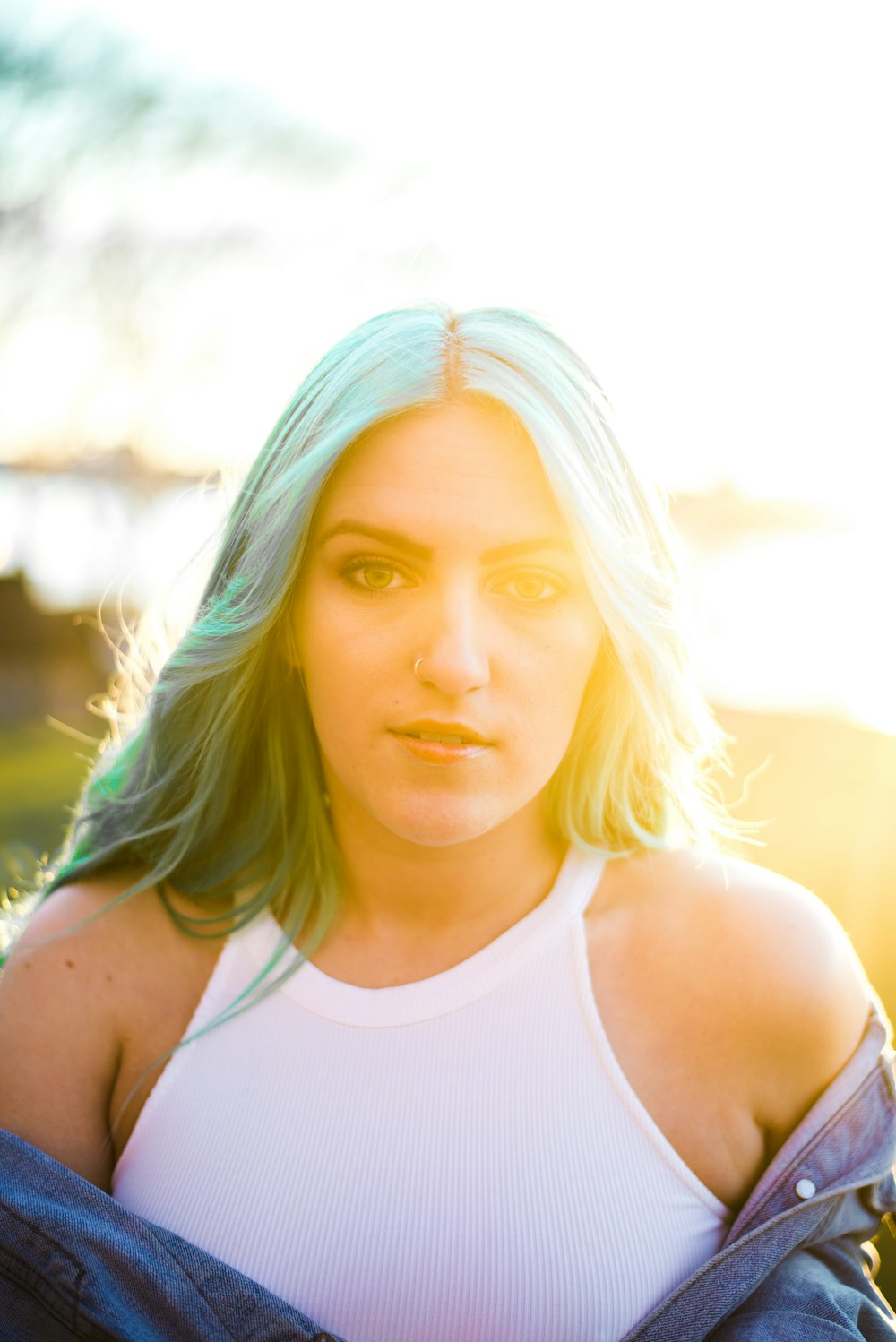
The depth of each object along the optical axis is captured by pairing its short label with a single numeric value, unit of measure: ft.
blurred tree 15.74
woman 3.27
